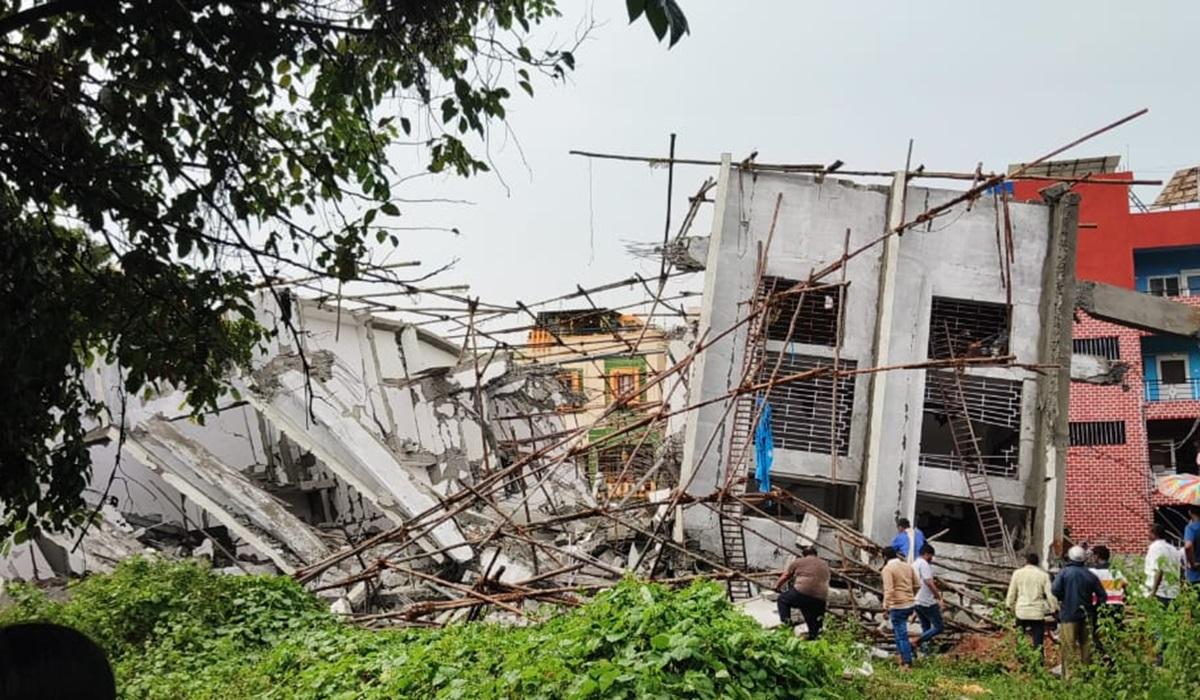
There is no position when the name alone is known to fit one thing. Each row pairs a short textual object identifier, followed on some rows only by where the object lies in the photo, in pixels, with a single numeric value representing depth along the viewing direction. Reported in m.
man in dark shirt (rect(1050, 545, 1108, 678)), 9.95
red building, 29.23
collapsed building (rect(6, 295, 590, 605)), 16.88
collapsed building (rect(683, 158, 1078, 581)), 16.67
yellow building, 17.39
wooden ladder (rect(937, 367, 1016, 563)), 16.38
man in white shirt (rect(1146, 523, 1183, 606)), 9.83
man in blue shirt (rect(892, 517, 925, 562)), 13.52
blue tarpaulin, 15.52
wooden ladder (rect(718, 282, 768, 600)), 14.92
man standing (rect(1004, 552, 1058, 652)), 10.88
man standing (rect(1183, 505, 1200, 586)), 9.85
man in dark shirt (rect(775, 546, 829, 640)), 11.34
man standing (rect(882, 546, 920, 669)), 11.57
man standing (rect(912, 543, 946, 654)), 11.97
